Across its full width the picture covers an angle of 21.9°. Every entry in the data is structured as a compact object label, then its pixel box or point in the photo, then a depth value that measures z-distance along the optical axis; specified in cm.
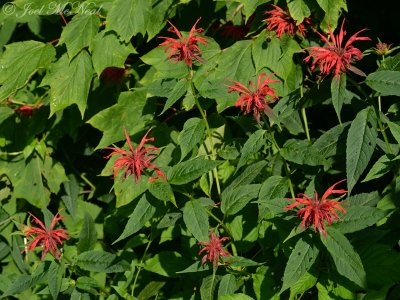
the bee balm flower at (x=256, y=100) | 119
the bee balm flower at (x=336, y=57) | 118
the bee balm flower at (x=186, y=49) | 126
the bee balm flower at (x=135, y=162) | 119
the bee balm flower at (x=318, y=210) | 111
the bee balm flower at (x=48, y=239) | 127
